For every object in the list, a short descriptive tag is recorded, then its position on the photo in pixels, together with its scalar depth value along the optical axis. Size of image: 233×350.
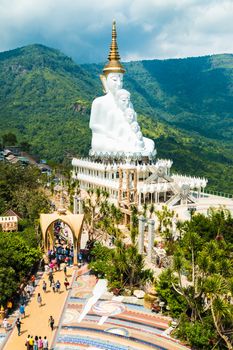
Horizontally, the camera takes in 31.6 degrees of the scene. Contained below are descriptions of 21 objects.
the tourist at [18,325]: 19.75
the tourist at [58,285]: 24.27
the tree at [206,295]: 17.61
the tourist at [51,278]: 25.06
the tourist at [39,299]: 22.78
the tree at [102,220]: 31.02
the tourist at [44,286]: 24.31
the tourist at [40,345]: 18.35
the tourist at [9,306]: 21.84
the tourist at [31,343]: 18.31
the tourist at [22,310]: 21.45
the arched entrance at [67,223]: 28.56
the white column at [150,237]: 28.91
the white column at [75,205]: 37.91
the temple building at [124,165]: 43.12
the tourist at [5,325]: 20.28
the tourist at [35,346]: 18.28
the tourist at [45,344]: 18.45
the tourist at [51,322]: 20.27
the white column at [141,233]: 29.78
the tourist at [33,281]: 25.19
